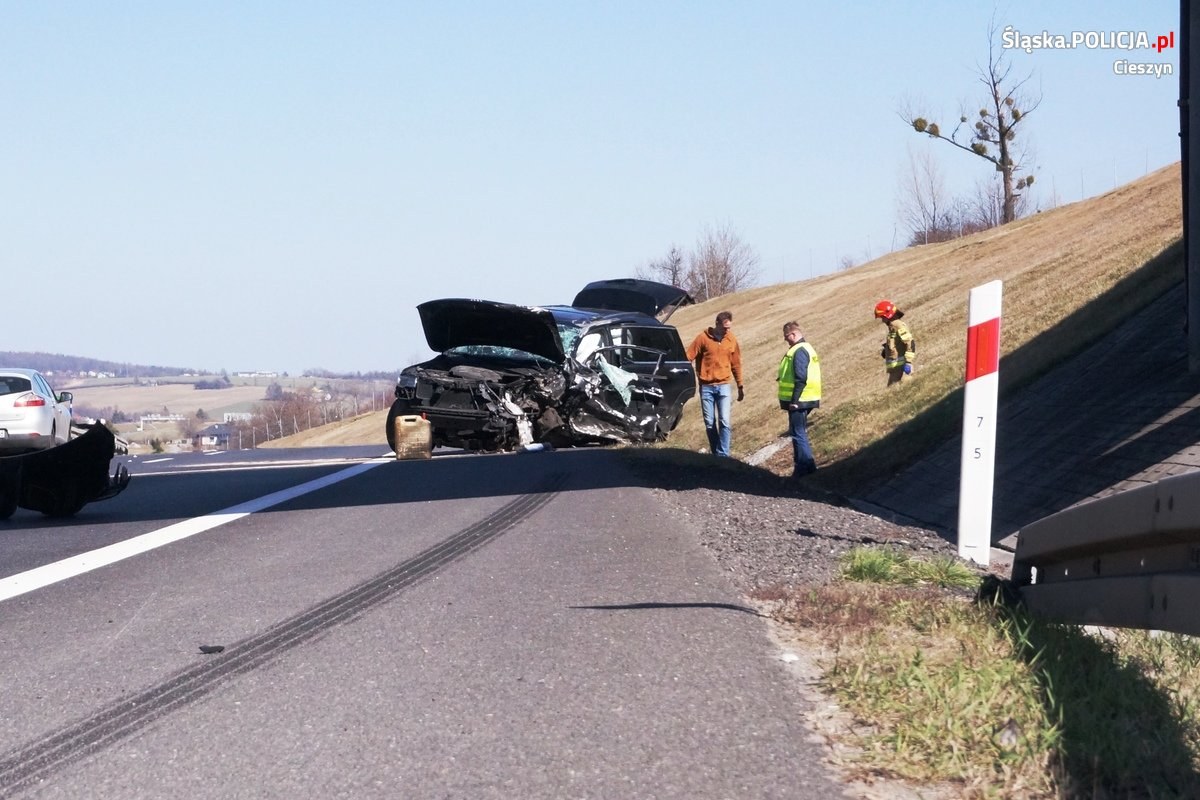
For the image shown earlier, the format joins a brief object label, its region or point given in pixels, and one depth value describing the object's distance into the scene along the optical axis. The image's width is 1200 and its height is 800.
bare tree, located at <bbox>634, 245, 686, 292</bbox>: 102.62
